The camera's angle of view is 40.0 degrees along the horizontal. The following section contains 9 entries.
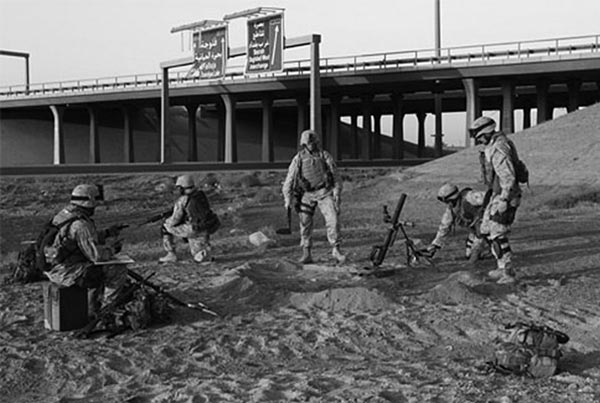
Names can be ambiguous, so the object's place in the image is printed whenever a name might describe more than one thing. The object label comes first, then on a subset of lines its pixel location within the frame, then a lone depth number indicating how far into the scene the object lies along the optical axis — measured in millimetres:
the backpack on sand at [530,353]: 6246
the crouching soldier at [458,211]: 11164
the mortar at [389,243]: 10805
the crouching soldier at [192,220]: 11844
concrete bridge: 47188
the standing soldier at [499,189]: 9695
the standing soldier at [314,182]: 11305
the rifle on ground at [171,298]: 8336
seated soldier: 7730
